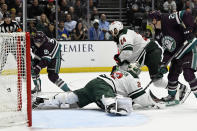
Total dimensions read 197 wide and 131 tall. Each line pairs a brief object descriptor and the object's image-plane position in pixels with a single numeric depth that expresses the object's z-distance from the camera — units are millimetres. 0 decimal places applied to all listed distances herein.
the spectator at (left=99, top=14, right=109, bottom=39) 19186
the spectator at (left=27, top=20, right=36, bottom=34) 17500
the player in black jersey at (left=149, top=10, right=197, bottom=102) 9492
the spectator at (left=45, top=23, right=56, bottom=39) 17828
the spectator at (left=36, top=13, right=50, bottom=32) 17766
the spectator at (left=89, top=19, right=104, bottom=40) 18566
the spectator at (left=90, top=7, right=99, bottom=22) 19366
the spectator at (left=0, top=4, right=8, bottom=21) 17100
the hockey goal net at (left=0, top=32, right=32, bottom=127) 7437
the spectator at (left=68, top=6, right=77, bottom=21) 18672
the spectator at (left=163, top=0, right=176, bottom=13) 20469
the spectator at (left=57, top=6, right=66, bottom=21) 18266
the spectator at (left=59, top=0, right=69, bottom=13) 18641
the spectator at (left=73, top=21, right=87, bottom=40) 18234
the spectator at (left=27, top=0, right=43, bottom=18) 17858
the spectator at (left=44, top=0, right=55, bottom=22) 18281
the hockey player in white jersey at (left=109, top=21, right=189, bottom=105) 9702
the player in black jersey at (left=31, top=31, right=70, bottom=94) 11523
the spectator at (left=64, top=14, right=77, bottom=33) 18441
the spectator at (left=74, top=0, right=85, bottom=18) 18797
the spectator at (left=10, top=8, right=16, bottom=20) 17203
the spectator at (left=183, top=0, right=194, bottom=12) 19969
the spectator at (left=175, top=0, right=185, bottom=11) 20594
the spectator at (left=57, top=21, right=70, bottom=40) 18125
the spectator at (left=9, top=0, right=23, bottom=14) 17531
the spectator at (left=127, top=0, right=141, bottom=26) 20625
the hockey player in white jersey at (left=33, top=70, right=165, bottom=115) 8604
